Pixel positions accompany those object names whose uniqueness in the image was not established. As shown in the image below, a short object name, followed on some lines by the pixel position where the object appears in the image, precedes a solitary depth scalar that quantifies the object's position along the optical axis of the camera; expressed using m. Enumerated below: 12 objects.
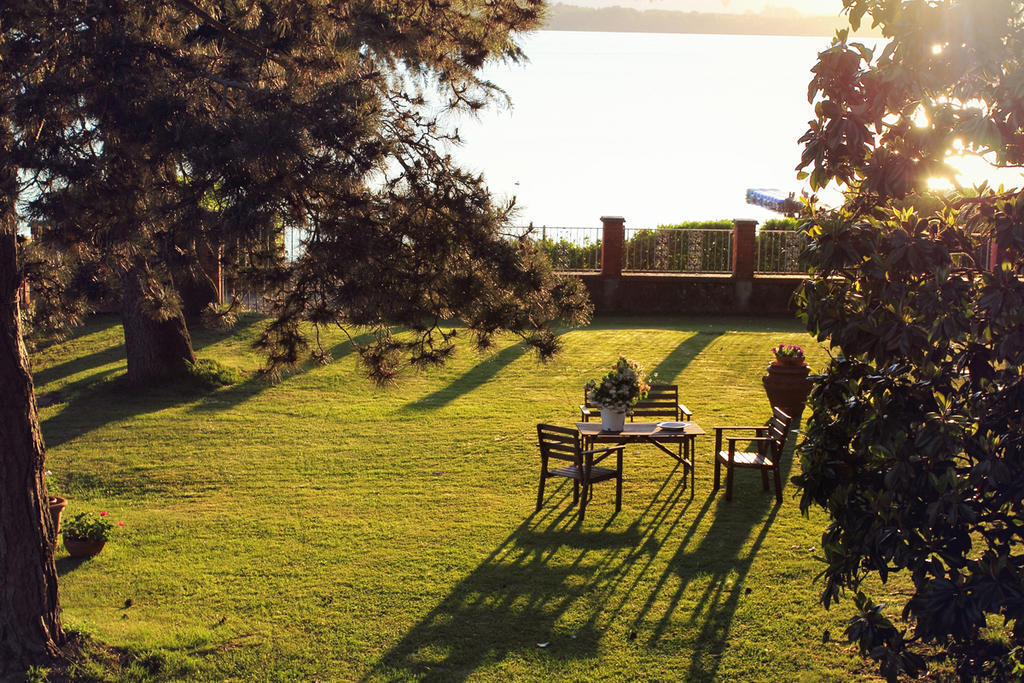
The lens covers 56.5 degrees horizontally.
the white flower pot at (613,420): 10.24
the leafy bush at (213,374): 16.39
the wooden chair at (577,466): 9.69
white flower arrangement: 10.15
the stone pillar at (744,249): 22.25
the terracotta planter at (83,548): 9.19
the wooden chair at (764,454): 10.02
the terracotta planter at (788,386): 12.82
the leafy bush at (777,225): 24.75
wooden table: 10.27
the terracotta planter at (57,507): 9.20
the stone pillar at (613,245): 22.47
